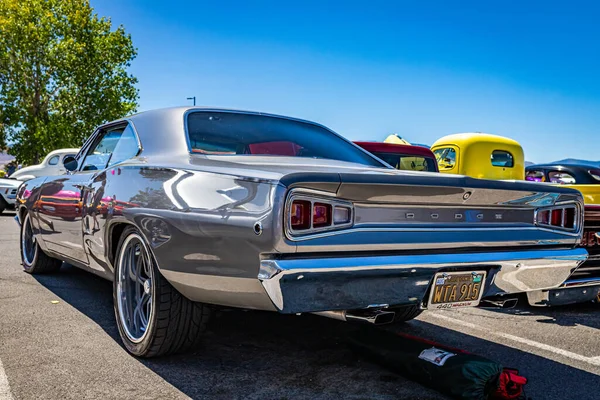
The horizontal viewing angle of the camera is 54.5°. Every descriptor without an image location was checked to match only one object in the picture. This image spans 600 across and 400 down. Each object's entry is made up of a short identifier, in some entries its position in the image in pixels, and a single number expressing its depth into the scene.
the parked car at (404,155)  6.69
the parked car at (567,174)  8.23
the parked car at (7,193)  14.88
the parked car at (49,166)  15.02
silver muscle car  2.40
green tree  31.24
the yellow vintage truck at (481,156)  9.34
